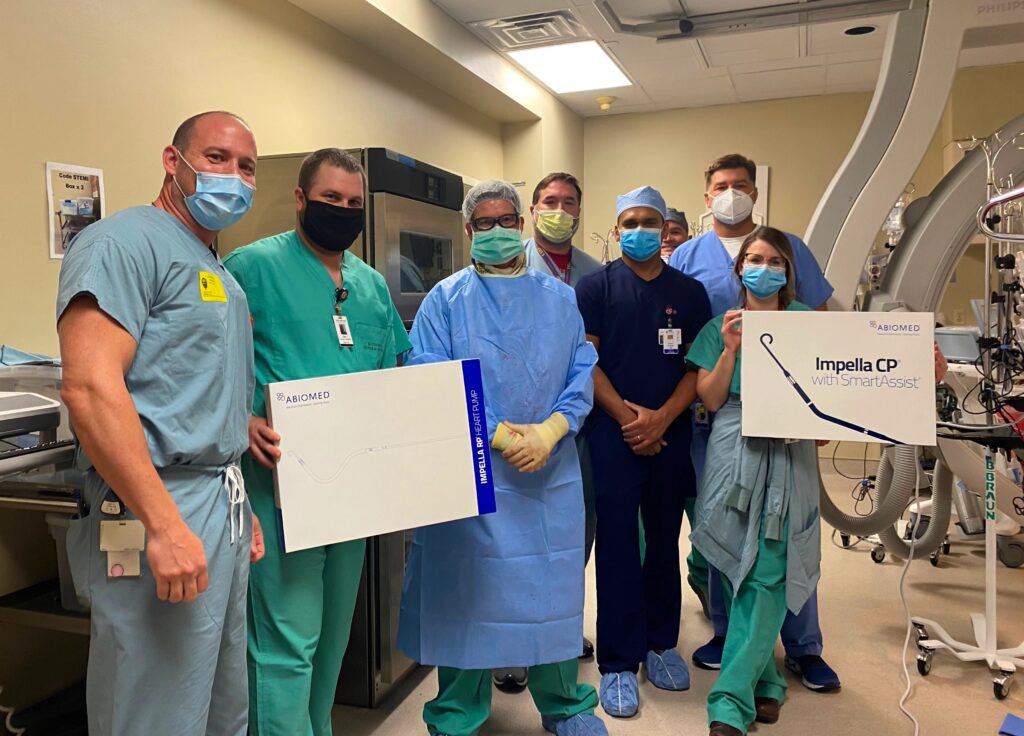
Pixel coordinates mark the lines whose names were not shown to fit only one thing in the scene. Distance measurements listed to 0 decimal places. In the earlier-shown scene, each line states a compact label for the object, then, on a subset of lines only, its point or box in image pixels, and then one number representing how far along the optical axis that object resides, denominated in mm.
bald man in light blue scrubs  1202
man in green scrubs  1671
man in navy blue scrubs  2340
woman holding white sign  2119
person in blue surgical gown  1938
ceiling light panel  4651
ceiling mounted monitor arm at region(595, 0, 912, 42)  3949
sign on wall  2252
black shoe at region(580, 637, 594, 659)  2744
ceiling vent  4098
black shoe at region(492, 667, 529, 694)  2508
